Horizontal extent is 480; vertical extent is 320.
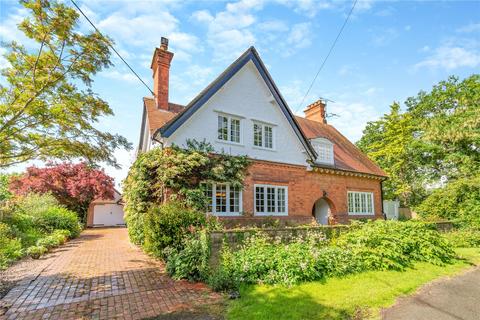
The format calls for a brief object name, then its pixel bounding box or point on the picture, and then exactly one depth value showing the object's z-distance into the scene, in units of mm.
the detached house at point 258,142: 13281
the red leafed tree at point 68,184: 27609
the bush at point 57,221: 16938
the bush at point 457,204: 18000
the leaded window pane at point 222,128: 13812
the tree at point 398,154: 32500
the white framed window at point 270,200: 14438
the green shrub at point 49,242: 12881
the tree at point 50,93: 8203
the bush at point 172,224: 9047
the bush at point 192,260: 7942
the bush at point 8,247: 9816
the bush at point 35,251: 11362
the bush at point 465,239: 14988
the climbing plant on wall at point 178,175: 11742
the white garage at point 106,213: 37653
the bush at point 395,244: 9195
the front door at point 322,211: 18328
